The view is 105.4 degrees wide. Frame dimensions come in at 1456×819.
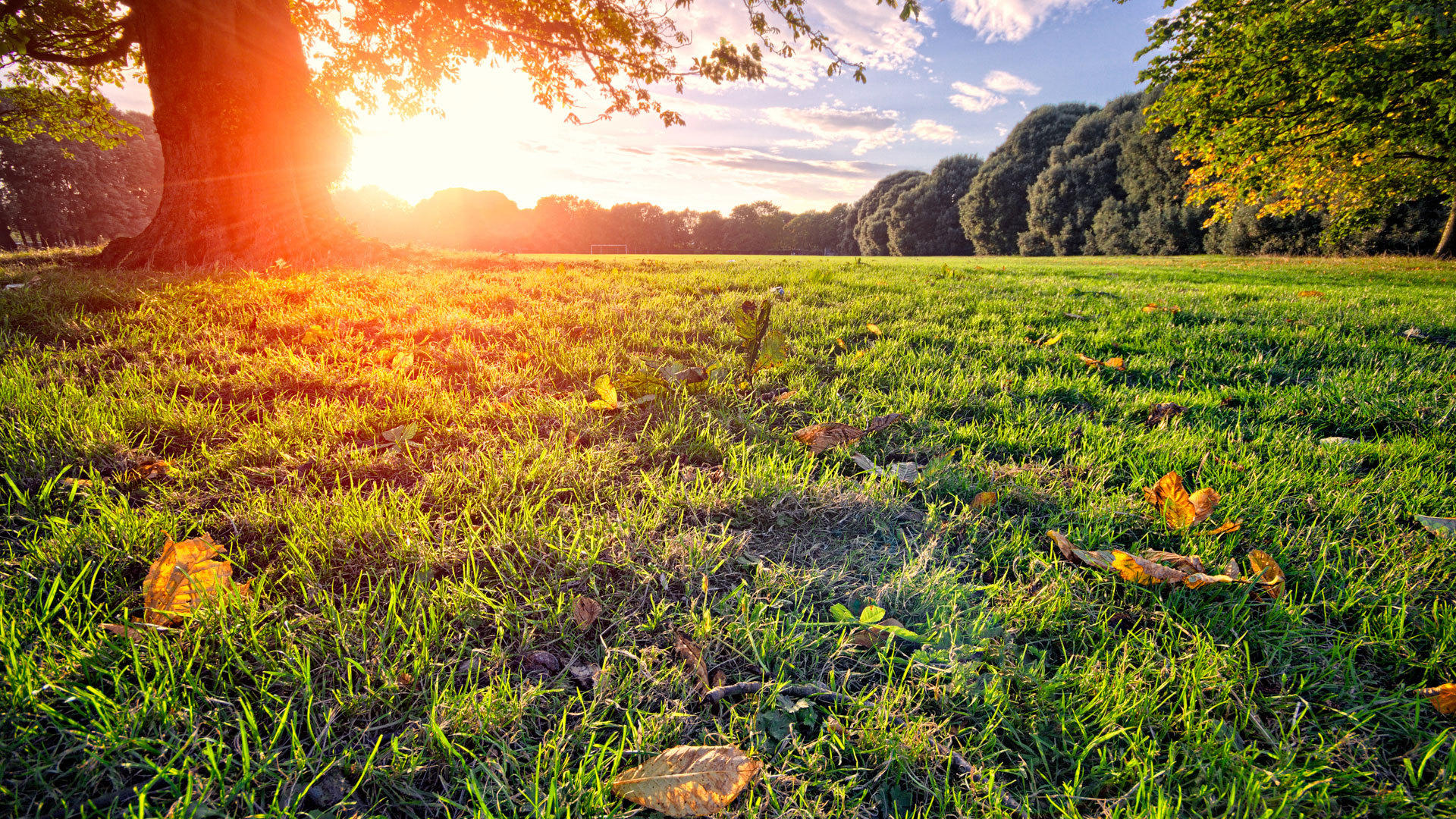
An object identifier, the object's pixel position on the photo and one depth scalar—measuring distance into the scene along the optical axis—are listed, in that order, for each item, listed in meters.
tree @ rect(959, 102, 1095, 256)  41.62
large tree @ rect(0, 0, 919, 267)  6.55
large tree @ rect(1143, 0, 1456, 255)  10.30
